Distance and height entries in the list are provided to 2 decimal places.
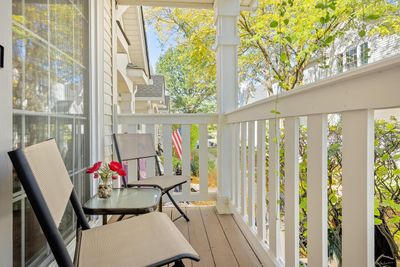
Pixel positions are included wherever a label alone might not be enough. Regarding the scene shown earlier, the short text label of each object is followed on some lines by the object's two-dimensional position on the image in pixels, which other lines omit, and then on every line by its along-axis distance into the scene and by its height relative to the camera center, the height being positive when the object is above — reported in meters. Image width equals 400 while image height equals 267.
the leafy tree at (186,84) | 7.83 +1.49
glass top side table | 1.70 -0.44
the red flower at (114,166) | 2.03 -0.24
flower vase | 1.96 -0.39
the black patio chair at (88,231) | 0.88 -0.43
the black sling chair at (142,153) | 2.59 -0.21
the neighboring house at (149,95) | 8.04 +1.04
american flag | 5.42 -0.17
